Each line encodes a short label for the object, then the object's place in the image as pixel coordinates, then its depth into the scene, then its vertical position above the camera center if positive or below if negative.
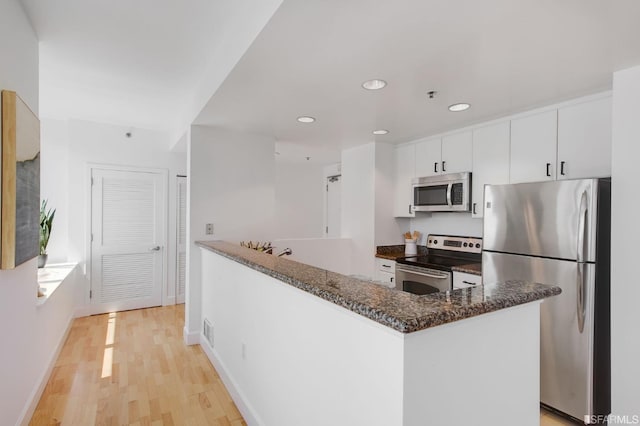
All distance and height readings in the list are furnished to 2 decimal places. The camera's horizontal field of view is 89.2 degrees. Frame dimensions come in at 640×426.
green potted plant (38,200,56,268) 3.55 -0.27
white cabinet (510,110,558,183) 2.60 +0.55
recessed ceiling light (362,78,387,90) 2.17 +0.87
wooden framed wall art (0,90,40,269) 1.57 +0.14
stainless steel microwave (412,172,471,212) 3.23 +0.20
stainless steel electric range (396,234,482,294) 3.10 -0.52
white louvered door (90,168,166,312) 4.22 -0.40
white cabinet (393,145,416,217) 3.86 +0.40
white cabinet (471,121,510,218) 2.94 +0.50
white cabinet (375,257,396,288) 3.68 -0.69
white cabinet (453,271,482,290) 2.79 -0.59
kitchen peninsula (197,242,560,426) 0.92 -0.48
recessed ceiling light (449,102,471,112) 2.65 +0.88
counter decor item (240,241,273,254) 3.31 -0.38
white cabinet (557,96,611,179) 2.31 +0.55
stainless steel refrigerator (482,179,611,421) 2.06 -0.45
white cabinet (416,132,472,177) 3.29 +0.62
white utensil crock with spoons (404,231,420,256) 3.92 -0.39
